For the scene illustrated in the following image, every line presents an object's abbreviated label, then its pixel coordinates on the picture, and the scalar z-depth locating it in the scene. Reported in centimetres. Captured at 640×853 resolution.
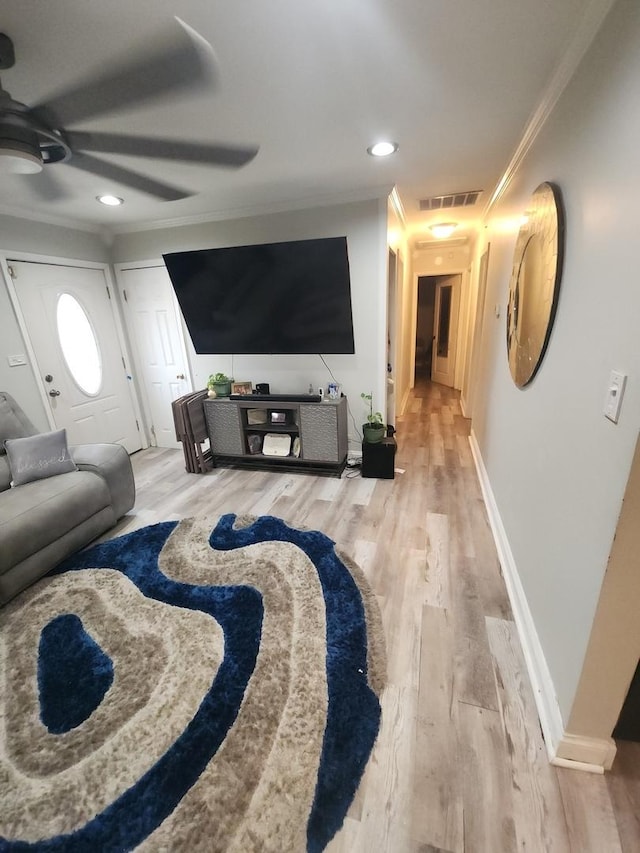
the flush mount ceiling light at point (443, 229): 392
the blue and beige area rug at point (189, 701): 103
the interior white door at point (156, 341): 367
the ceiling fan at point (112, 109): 115
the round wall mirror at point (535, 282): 137
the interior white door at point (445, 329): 582
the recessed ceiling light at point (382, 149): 201
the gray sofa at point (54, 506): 188
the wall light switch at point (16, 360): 291
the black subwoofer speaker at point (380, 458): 302
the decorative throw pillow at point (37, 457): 229
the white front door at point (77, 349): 308
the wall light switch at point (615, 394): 88
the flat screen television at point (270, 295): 275
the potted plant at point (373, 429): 305
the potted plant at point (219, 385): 346
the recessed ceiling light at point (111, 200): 267
